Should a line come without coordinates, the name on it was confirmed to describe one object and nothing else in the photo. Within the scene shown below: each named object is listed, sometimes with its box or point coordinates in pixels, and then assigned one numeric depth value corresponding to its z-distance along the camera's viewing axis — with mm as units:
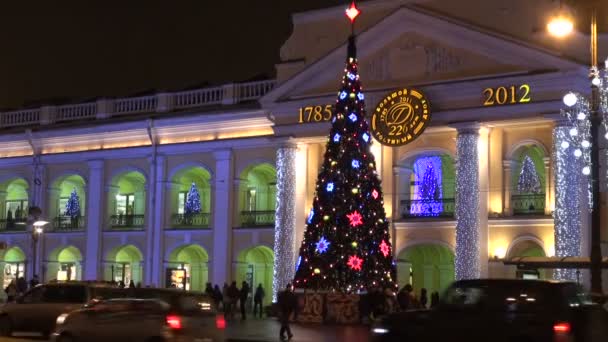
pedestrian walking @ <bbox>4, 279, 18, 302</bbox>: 40022
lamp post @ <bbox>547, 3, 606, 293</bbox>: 22266
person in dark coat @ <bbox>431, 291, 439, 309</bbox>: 33916
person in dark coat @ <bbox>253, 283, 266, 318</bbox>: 40497
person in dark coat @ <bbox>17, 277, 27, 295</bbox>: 41438
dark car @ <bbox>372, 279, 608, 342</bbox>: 15812
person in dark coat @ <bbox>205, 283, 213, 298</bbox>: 38656
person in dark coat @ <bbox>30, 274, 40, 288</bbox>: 41200
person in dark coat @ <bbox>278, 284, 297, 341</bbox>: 27469
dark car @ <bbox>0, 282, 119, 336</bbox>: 25297
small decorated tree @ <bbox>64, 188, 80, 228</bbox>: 48250
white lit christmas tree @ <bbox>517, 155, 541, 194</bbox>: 35781
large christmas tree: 32062
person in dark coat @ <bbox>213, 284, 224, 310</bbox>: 38562
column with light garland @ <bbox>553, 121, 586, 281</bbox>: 33125
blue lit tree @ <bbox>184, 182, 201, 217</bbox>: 44812
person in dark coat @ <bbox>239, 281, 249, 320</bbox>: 38281
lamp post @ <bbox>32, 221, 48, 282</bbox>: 38847
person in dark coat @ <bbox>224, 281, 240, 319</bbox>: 38781
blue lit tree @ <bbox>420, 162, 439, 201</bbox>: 38094
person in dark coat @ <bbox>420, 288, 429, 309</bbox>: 35616
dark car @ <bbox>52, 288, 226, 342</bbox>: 18938
